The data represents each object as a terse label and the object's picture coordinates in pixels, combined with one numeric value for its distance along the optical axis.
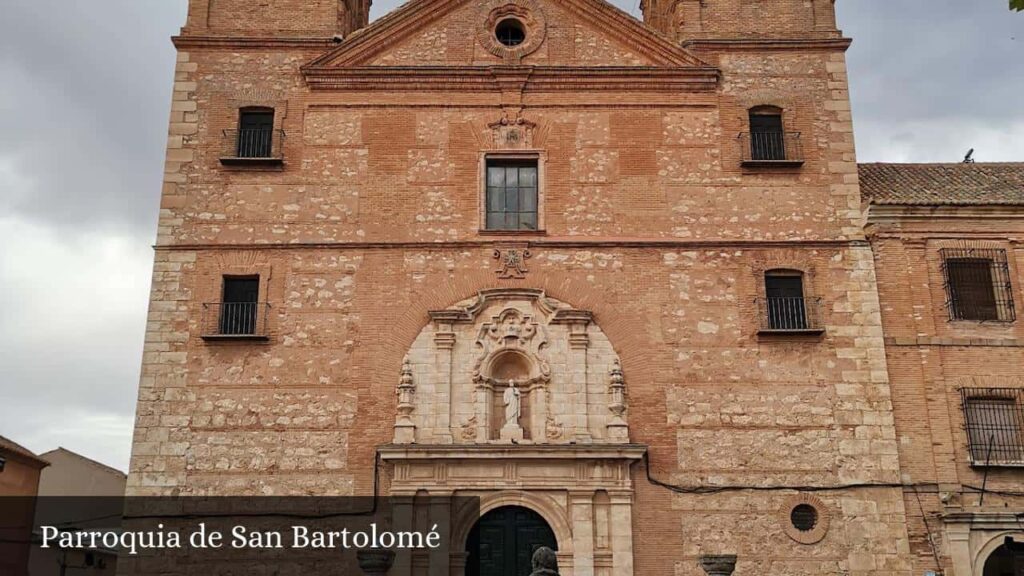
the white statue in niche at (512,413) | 14.77
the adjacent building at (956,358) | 14.54
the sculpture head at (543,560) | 7.76
